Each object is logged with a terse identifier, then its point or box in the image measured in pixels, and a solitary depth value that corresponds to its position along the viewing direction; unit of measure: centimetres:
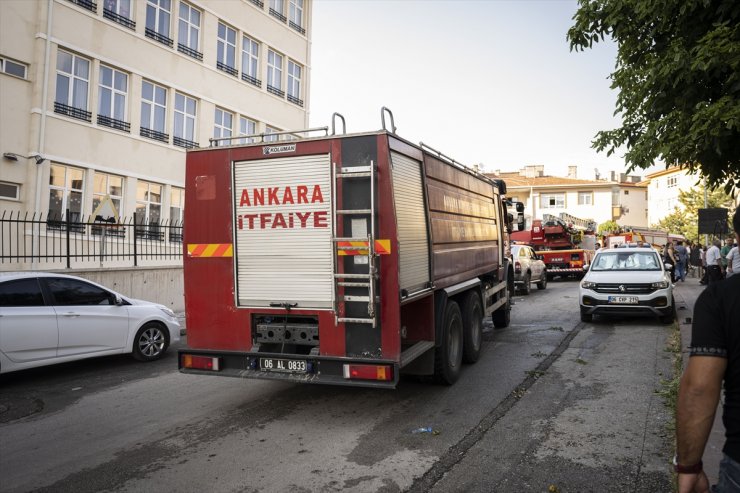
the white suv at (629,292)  1146
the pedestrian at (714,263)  1742
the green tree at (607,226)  5815
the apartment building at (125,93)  1584
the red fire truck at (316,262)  537
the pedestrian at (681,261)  2448
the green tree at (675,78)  744
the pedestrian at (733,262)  1103
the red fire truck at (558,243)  2533
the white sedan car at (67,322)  720
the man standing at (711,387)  195
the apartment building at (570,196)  6538
